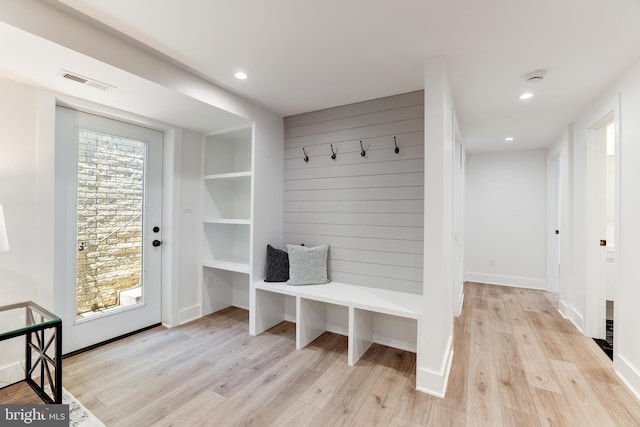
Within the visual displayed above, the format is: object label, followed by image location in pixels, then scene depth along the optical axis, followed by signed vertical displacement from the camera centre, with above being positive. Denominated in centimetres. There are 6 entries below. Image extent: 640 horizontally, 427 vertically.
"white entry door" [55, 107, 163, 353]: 242 -13
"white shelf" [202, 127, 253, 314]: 346 -5
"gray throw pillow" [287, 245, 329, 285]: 289 -52
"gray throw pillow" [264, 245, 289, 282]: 299 -54
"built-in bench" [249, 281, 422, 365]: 243 -98
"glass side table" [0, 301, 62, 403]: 165 -73
